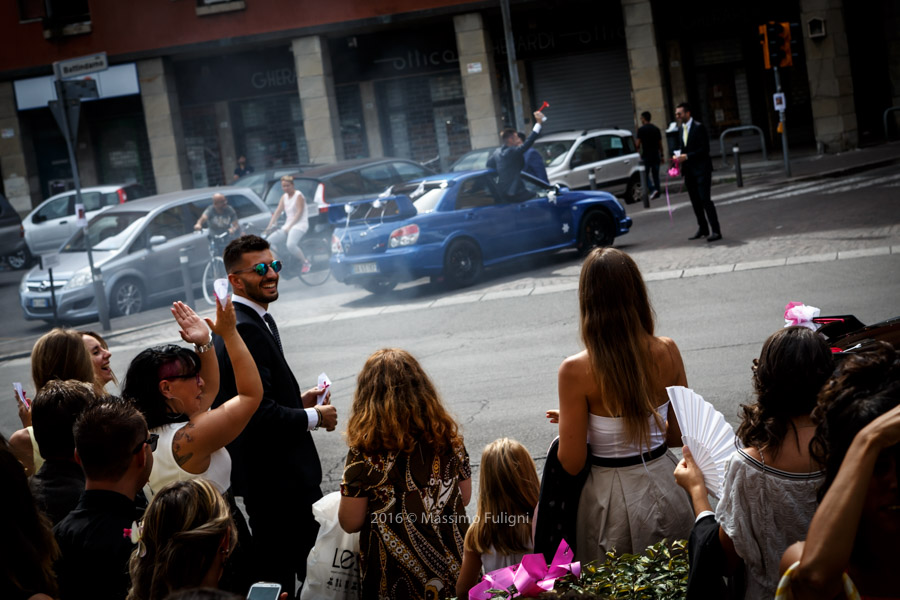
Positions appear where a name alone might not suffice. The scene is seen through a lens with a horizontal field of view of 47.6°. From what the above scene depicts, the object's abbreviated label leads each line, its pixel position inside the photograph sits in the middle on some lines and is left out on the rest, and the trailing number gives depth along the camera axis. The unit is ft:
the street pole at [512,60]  82.53
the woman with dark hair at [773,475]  9.90
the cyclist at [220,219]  56.29
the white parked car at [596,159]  71.67
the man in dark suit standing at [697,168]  48.96
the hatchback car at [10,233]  80.69
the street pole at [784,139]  71.24
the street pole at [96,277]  50.21
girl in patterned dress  13.01
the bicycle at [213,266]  54.85
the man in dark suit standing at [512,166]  50.85
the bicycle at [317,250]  59.36
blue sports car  46.65
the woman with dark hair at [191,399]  13.20
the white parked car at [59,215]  79.36
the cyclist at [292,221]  56.39
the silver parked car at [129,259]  55.26
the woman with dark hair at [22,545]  9.30
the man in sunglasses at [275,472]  15.23
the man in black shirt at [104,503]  10.62
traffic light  69.97
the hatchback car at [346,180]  60.90
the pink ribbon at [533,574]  10.14
